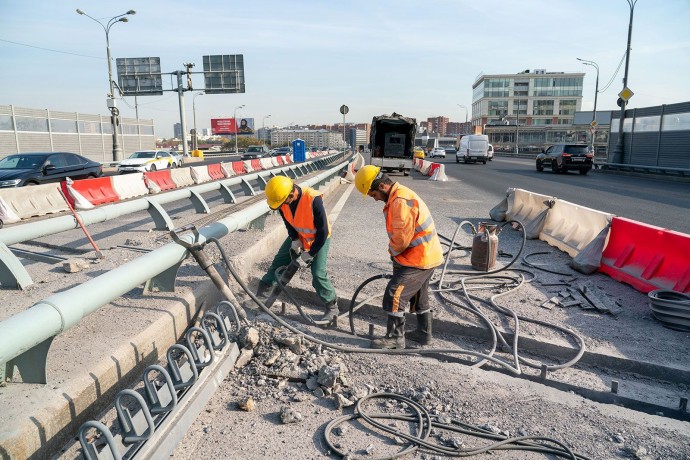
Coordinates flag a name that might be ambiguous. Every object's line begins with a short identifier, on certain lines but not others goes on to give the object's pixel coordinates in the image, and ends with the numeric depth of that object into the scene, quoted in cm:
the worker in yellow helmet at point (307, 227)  488
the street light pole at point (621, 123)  2733
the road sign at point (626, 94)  2670
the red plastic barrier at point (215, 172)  2171
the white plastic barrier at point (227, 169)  2256
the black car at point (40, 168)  1362
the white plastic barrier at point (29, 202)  1015
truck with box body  2637
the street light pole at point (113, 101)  2759
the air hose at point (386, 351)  416
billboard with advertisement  9944
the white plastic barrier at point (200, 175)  2014
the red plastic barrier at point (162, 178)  1641
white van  3850
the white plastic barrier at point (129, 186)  1390
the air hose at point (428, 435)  294
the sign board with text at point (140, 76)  3800
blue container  3066
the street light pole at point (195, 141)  5371
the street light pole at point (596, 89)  4422
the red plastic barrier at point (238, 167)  2402
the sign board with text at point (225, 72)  3928
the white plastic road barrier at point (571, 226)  712
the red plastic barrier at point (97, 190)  1237
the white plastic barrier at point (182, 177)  1820
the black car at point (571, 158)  2617
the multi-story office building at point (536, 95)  11494
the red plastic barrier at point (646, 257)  549
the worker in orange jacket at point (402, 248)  436
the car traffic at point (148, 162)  2467
